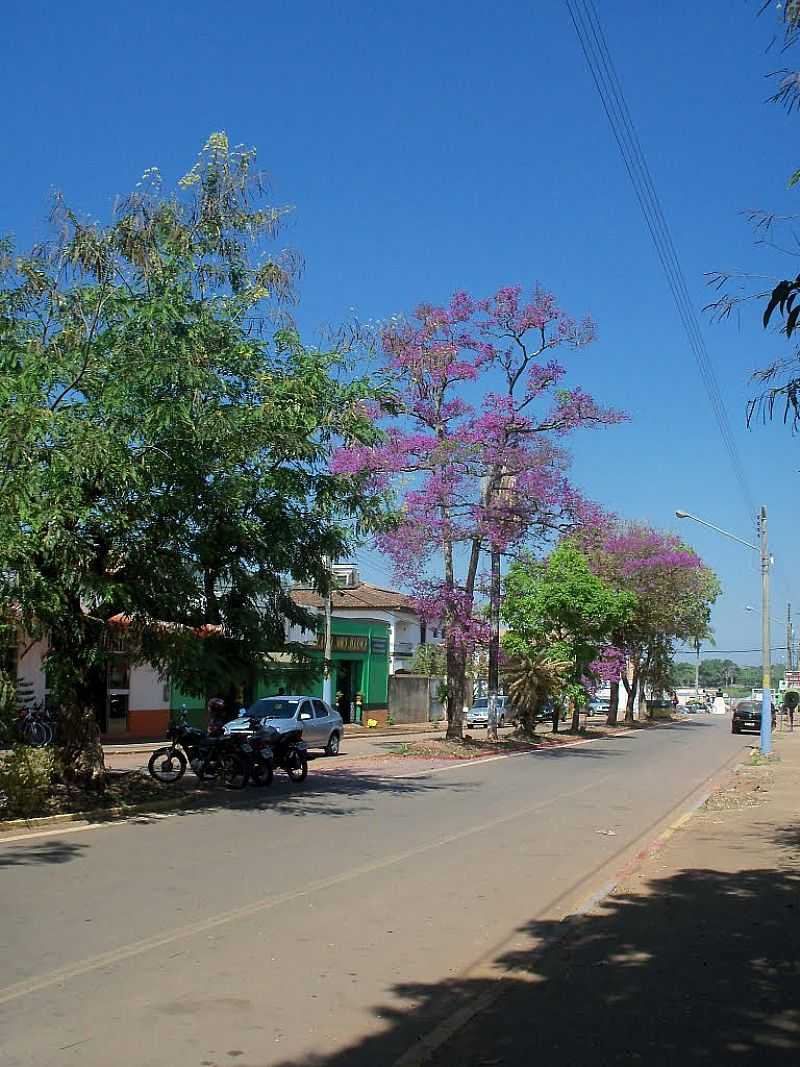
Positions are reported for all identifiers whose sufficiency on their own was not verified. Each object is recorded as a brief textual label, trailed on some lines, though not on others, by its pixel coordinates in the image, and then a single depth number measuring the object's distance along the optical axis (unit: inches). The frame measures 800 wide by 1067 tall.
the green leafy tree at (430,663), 2418.8
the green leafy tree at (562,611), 1499.8
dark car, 2041.1
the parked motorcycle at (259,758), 783.7
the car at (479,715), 1997.0
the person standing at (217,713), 949.8
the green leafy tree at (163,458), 536.4
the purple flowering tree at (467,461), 1190.3
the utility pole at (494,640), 1298.0
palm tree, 1533.0
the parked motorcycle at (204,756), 777.6
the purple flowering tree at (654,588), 2114.9
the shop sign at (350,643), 1862.9
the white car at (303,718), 1066.1
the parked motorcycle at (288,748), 815.1
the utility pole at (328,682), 1505.3
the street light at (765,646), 1272.1
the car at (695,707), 4361.2
